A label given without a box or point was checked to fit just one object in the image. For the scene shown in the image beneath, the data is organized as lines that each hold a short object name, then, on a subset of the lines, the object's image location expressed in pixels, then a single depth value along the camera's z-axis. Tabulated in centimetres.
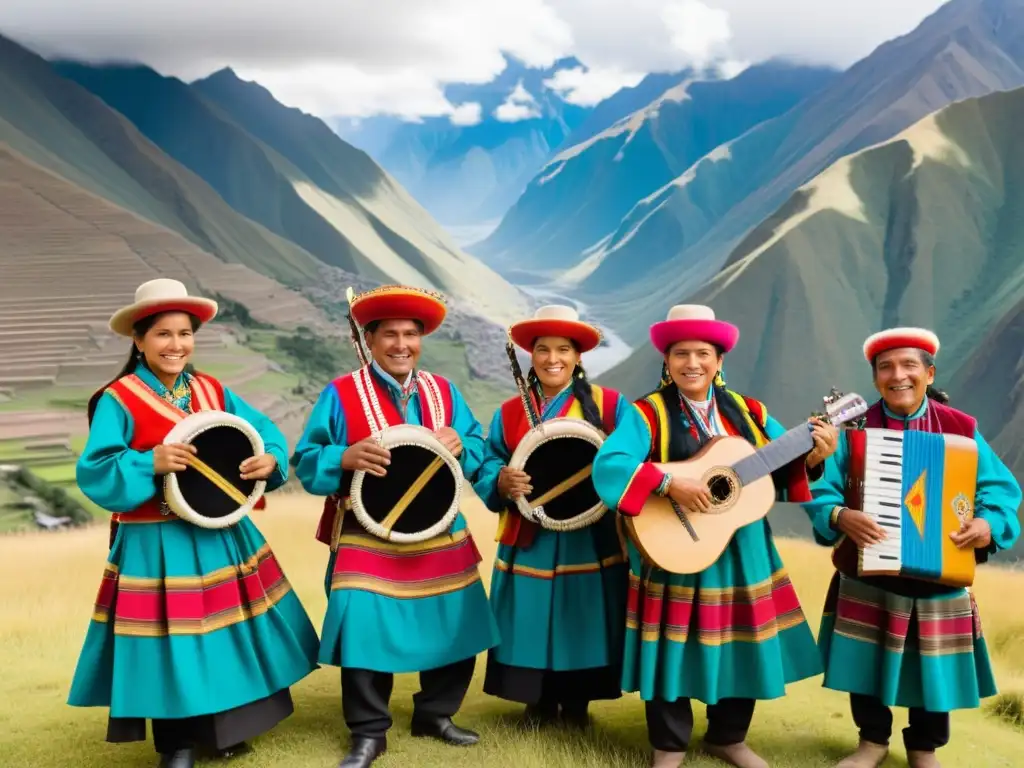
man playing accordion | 372
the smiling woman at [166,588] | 362
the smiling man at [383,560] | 390
